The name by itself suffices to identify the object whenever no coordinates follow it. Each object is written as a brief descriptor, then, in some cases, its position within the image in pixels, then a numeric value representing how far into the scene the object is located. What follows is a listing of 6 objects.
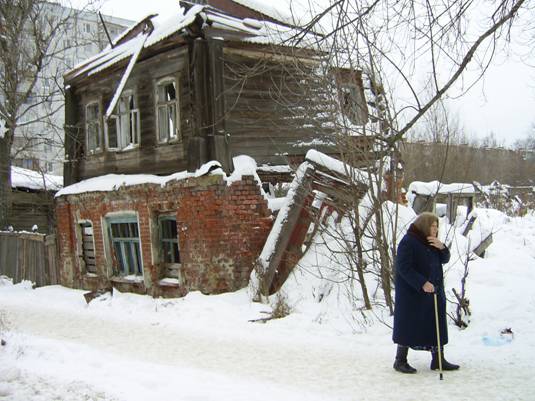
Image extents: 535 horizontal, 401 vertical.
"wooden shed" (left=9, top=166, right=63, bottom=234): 23.31
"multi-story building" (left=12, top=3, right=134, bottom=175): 46.44
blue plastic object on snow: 7.03
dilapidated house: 12.09
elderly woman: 6.07
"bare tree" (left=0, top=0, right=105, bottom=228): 20.30
